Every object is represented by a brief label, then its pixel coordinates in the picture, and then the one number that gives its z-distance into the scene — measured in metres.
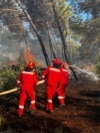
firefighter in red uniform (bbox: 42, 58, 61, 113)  8.36
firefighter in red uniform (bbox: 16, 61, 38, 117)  8.04
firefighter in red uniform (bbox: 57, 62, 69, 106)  8.95
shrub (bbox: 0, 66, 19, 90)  11.73
